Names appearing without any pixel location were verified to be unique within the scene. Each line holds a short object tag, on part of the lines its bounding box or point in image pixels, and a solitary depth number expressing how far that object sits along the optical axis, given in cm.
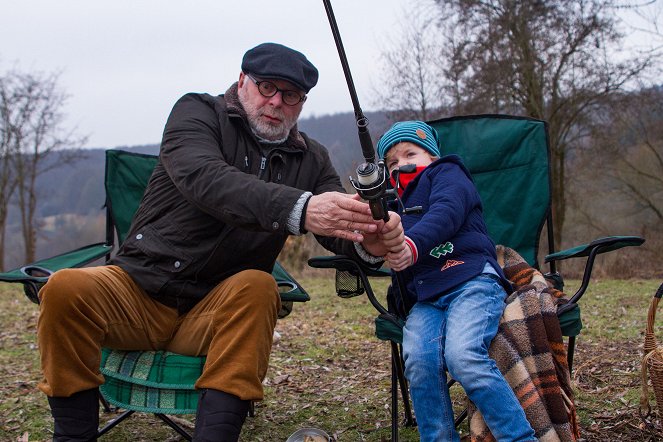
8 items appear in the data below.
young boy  183
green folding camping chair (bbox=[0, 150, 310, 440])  205
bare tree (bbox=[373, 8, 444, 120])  1177
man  180
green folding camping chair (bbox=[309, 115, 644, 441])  286
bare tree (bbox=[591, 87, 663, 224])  1112
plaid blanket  186
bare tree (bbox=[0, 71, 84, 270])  1596
